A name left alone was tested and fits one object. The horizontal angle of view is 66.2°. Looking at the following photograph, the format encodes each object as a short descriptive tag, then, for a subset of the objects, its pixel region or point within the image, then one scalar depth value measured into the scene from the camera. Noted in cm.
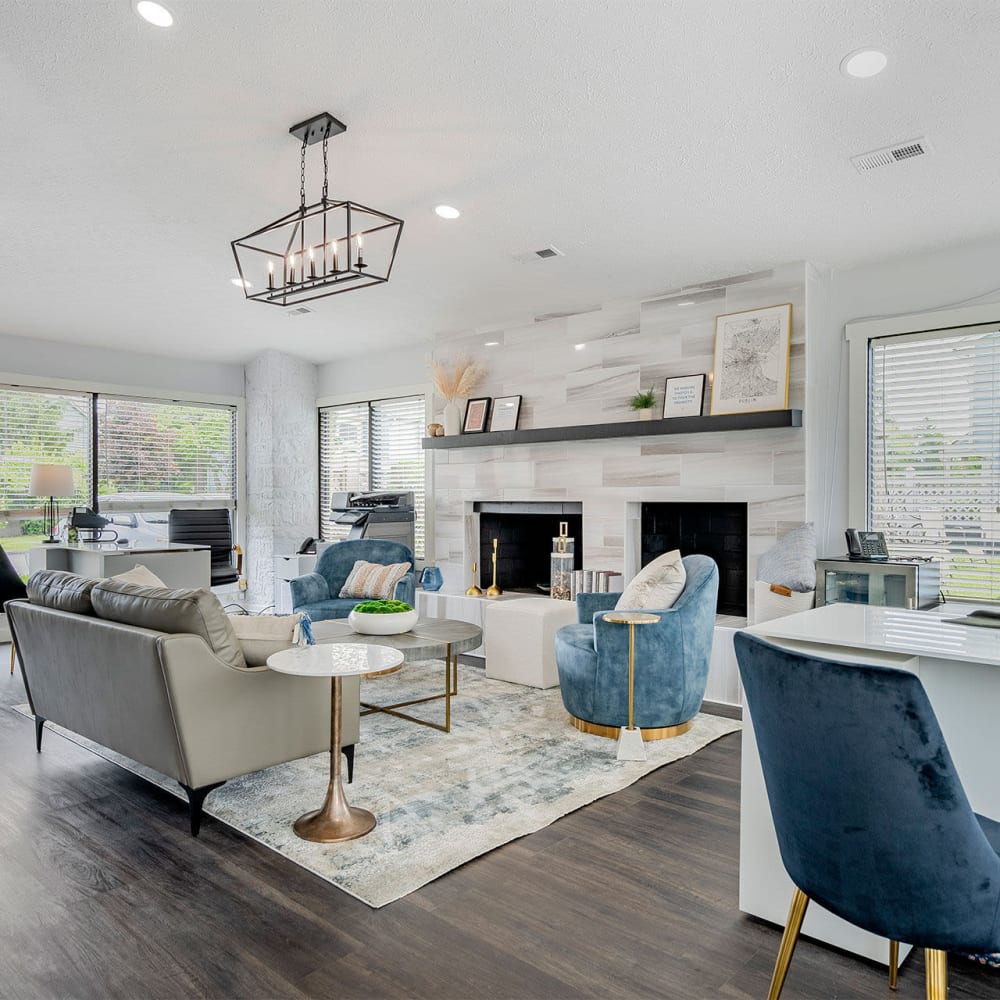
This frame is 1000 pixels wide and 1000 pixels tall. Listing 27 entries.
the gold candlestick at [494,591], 602
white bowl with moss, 393
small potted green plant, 502
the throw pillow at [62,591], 328
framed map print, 450
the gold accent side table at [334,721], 266
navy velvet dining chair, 130
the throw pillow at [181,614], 281
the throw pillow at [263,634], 300
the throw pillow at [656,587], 393
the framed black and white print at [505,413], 591
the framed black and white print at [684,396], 486
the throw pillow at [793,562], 399
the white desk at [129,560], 536
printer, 643
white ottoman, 477
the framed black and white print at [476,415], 610
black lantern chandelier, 297
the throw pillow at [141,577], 370
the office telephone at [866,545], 414
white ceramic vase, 622
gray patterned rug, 255
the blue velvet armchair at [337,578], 539
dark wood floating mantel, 439
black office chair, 675
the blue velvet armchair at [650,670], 376
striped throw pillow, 552
